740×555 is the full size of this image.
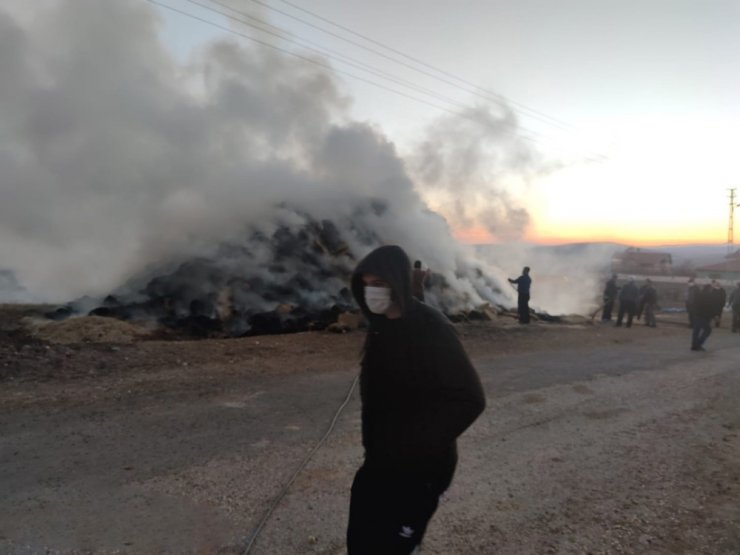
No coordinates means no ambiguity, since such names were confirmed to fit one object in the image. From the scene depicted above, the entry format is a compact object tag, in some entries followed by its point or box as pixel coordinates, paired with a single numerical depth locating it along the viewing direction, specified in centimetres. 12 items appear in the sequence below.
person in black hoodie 188
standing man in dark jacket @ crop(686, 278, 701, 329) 1201
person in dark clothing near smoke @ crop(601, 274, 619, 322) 1653
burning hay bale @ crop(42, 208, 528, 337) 1095
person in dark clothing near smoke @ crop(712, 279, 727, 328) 1132
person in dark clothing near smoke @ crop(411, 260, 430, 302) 885
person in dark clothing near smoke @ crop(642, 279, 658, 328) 1581
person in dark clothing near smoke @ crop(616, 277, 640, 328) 1505
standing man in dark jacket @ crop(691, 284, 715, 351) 1127
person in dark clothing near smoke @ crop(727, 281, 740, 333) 1526
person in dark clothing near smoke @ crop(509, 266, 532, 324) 1420
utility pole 4741
